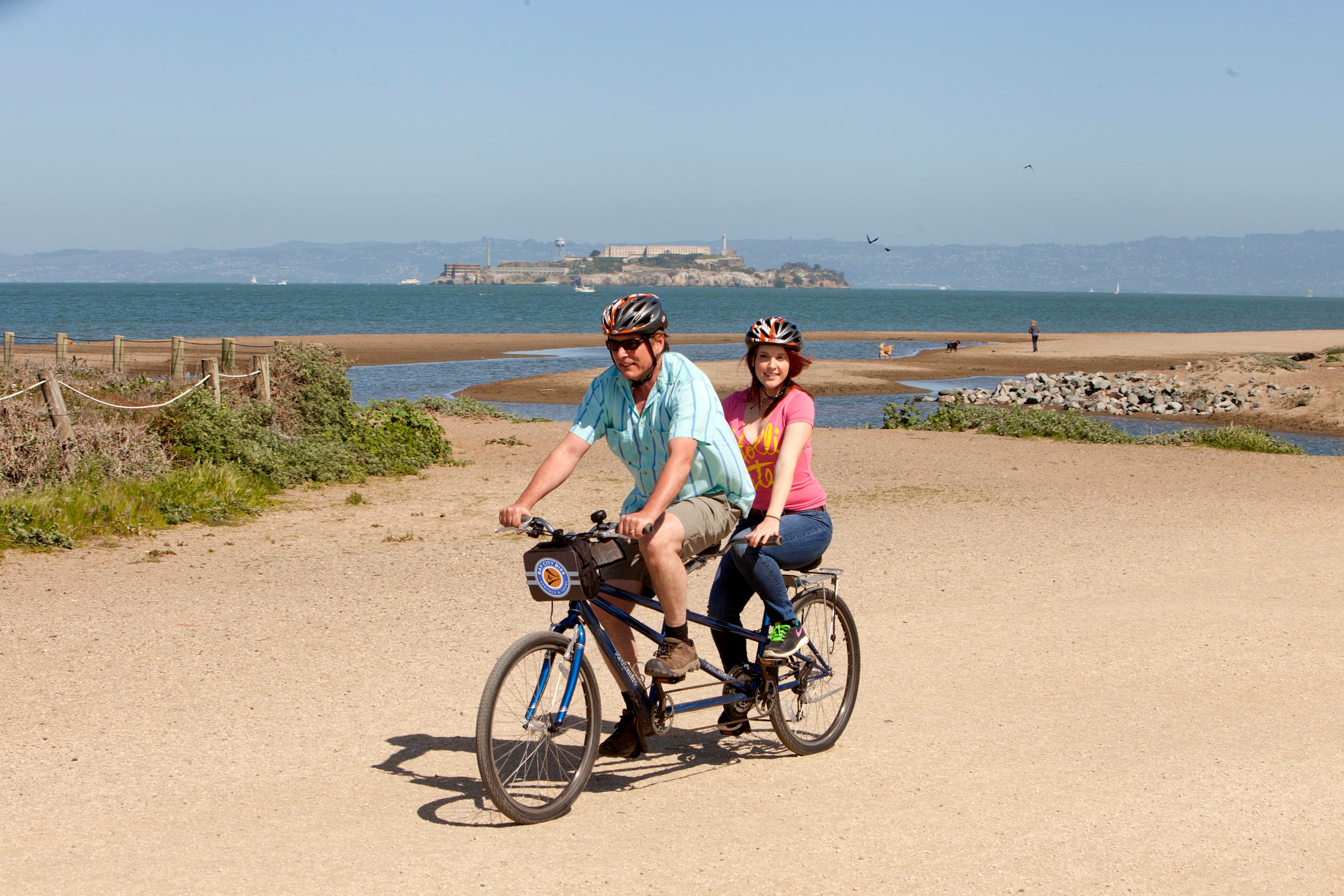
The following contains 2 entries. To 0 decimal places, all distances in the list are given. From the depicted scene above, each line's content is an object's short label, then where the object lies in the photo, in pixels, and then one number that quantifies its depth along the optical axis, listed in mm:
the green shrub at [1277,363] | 37781
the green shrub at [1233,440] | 18484
